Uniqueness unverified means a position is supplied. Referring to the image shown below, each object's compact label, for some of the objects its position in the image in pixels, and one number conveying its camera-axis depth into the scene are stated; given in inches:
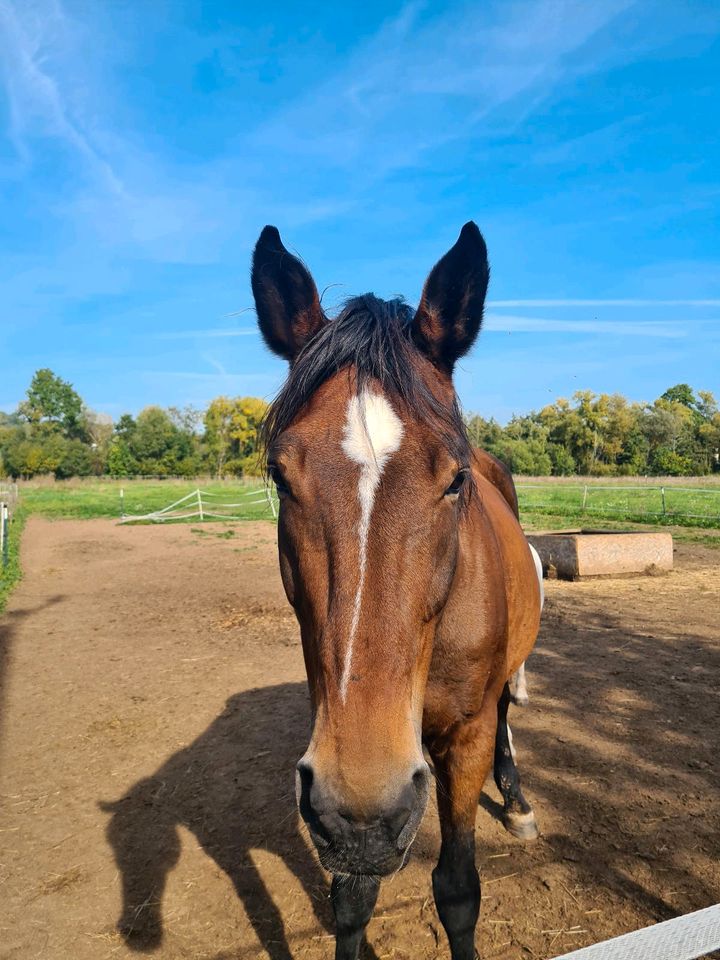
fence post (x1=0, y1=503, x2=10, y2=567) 522.3
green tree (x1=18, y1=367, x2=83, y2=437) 3065.9
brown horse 55.2
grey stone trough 420.5
